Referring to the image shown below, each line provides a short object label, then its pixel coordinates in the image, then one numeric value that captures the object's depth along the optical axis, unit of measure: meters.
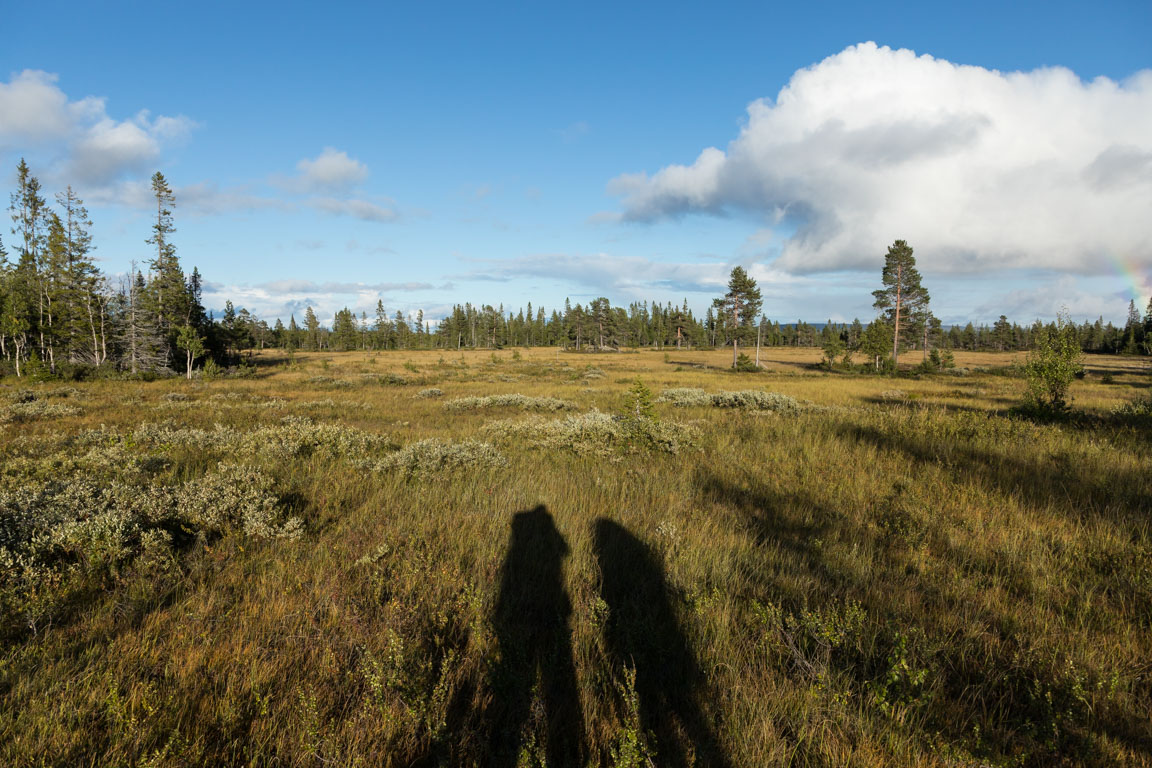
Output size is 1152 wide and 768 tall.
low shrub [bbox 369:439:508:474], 8.26
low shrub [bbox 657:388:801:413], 17.70
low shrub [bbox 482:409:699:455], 10.38
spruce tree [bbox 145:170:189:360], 35.34
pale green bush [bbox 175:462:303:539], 5.00
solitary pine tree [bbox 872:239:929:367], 48.52
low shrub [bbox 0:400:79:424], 13.33
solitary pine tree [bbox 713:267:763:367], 59.19
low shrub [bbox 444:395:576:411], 19.25
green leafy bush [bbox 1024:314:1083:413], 13.34
